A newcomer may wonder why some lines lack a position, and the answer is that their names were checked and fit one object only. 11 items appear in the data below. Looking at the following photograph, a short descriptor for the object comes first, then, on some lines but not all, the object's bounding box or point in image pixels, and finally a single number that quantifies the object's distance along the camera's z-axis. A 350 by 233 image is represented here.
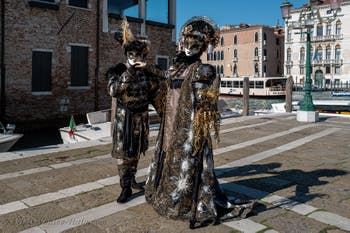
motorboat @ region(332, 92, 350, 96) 32.06
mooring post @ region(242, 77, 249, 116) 13.70
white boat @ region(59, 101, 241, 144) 10.25
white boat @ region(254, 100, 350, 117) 17.76
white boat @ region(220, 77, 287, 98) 33.72
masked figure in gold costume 3.14
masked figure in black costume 3.67
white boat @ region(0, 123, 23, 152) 8.20
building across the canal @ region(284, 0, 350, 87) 47.31
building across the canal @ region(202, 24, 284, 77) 53.81
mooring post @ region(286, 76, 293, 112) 14.75
